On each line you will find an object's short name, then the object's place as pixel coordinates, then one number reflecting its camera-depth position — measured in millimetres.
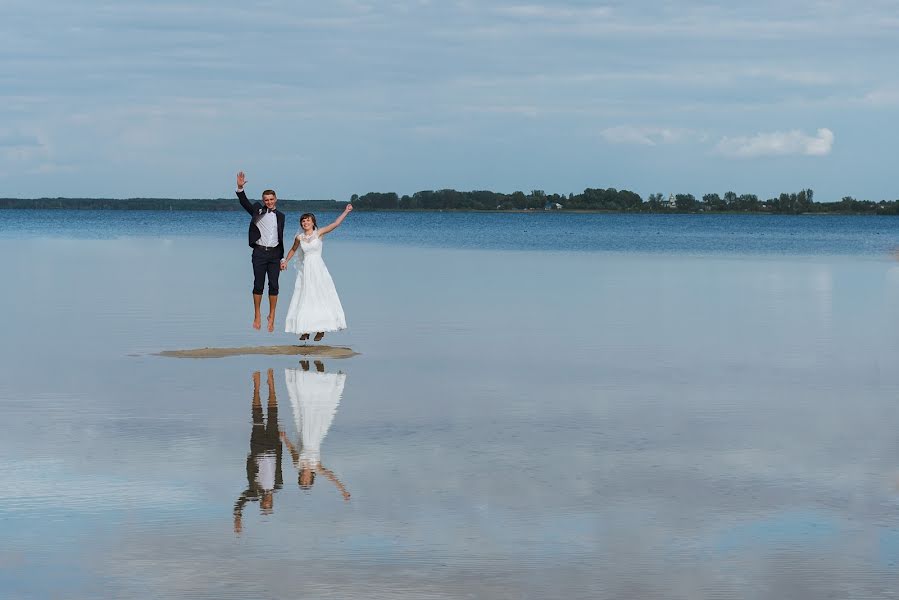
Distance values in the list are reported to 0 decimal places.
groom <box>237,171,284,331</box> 20078
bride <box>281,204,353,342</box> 19047
